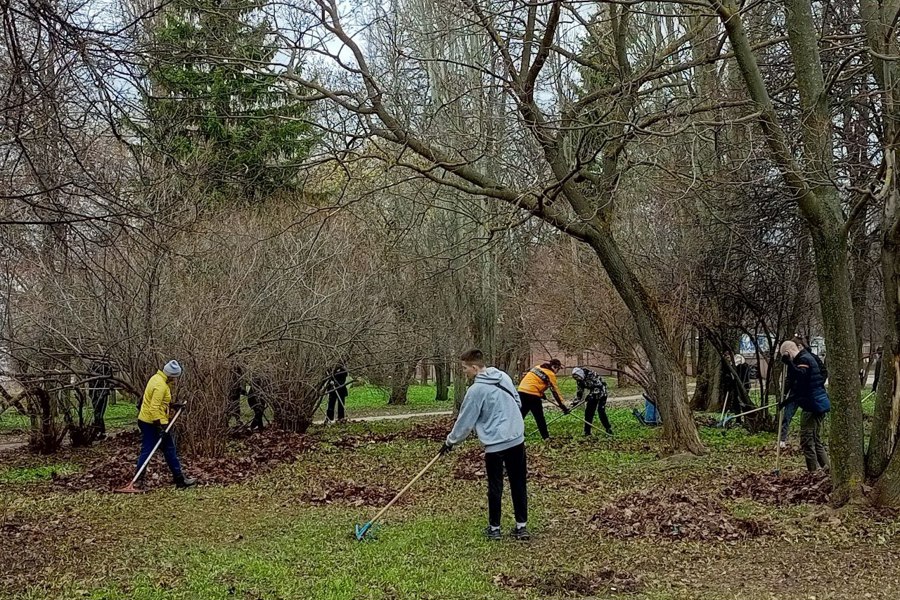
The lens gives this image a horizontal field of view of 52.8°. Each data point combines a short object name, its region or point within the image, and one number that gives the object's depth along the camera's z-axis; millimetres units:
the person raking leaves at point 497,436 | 8086
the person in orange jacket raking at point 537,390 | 16281
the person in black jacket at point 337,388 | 18766
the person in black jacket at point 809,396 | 10281
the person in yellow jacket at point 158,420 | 11375
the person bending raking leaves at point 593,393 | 17266
